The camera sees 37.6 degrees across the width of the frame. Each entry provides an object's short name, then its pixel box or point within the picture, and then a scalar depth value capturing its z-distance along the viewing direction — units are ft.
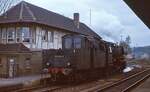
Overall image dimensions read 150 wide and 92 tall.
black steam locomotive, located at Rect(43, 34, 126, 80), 47.78
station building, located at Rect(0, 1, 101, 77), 76.59
